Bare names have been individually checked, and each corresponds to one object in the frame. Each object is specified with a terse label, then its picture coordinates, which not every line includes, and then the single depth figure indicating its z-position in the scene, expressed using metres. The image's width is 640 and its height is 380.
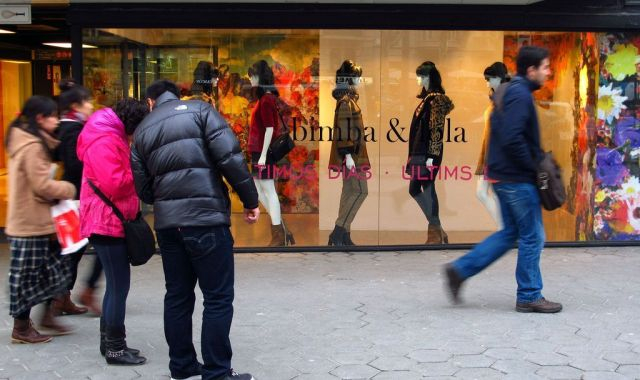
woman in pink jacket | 5.06
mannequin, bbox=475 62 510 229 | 8.77
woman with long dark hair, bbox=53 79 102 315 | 5.68
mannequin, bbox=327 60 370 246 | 8.72
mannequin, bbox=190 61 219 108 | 8.63
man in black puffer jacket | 4.46
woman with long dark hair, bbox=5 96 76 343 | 5.39
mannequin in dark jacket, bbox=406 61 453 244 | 8.77
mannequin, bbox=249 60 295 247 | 8.72
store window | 8.59
